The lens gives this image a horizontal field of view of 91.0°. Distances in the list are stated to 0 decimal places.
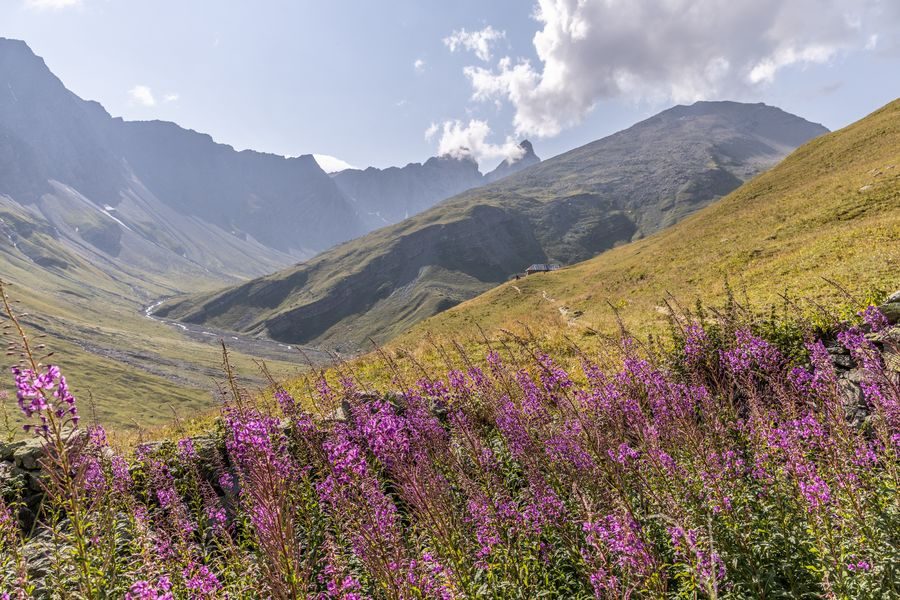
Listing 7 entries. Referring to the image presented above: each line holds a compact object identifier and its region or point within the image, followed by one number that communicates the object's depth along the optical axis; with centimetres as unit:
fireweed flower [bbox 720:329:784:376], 825
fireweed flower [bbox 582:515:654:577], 388
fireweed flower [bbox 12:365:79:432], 342
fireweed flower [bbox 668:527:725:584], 418
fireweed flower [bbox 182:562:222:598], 468
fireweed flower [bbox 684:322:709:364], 1051
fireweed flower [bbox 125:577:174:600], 392
